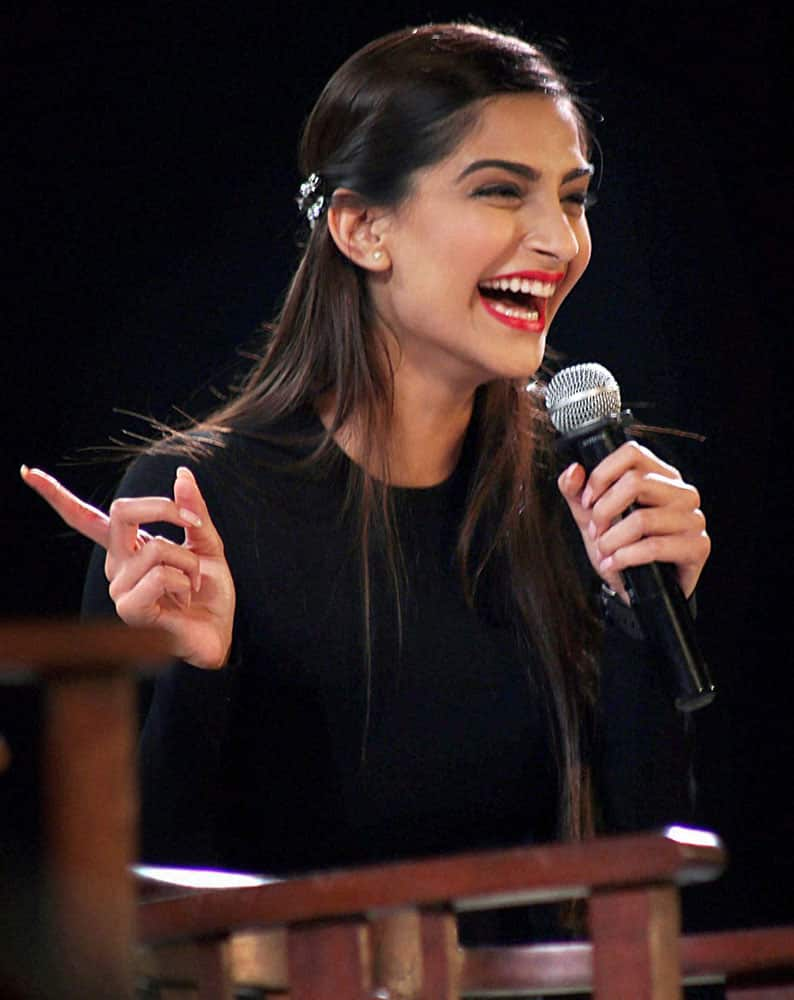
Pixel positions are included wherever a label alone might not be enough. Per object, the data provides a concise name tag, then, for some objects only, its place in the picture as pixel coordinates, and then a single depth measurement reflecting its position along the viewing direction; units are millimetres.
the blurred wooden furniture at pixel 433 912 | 4522
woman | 5317
